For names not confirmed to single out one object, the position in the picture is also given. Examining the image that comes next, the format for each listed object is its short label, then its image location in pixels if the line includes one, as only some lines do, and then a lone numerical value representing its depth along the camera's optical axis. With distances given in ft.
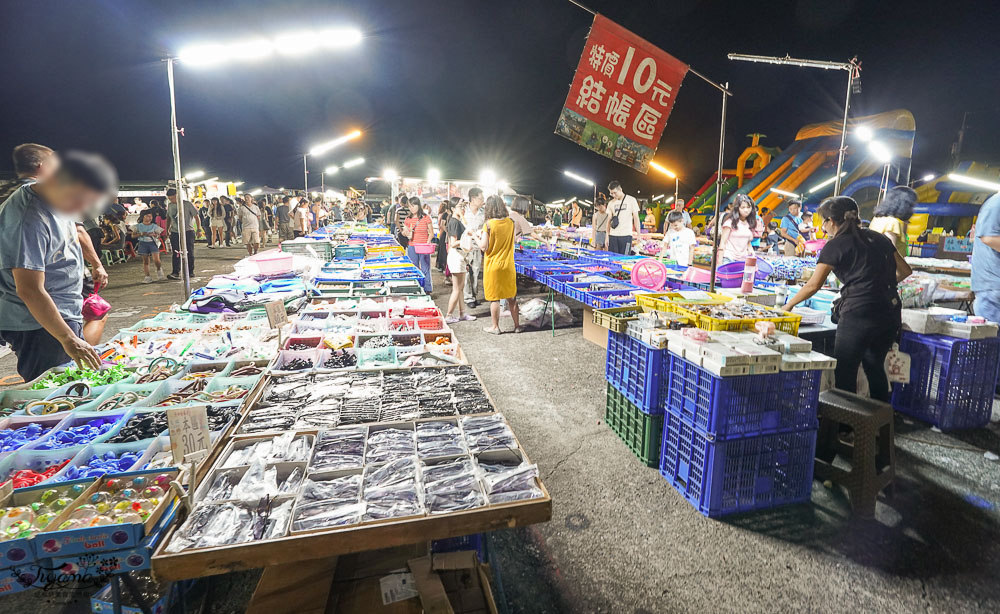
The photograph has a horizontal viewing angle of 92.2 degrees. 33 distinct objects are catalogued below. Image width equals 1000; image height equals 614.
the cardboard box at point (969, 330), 12.26
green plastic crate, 11.11
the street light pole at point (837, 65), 15.71
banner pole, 12.83
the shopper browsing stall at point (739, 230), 20.93
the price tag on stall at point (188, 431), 6.17
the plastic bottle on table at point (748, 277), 13.99
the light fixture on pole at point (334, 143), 31.45
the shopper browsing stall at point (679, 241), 22.72
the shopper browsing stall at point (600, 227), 32.24
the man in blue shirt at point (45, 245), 8.39
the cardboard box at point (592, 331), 20.17
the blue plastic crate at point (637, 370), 10.62
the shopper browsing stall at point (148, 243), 36.08
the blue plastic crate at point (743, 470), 9.12
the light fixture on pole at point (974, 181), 41.73
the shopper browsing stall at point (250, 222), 44.65
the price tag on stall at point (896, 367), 12.00
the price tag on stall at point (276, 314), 11.39
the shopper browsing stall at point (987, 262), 12.72
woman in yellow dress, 20.76
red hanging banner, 17.08
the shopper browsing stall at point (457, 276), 24.25
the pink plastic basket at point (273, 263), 20.72
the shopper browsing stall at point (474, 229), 24.06
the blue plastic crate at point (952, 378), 12.59
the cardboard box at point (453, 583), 5.44
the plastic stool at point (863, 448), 9.19
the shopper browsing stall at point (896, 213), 14.71
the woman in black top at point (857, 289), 10.94
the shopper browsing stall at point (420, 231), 30.01
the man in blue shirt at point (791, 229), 26.12
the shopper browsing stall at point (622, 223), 29.45
